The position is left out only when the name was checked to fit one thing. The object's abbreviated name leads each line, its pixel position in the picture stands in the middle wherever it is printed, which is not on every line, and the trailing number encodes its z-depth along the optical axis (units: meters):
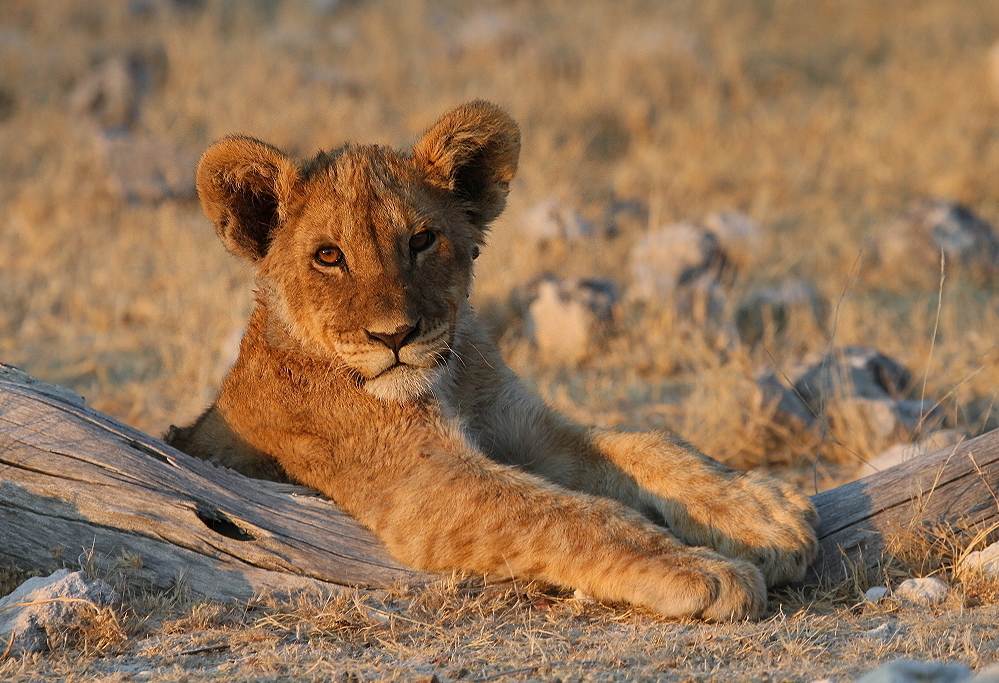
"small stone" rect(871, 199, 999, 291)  18.20
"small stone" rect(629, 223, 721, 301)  17.14
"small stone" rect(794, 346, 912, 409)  12.91
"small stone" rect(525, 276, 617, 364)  15.59
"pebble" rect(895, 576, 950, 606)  7.47
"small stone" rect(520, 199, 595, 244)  19.52
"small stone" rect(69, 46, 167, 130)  25.12
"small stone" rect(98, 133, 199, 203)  21.78
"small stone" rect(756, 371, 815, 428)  12.46
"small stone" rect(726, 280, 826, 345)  16.00
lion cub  7.31
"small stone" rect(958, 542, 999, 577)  7.59
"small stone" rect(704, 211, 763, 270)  18.56
